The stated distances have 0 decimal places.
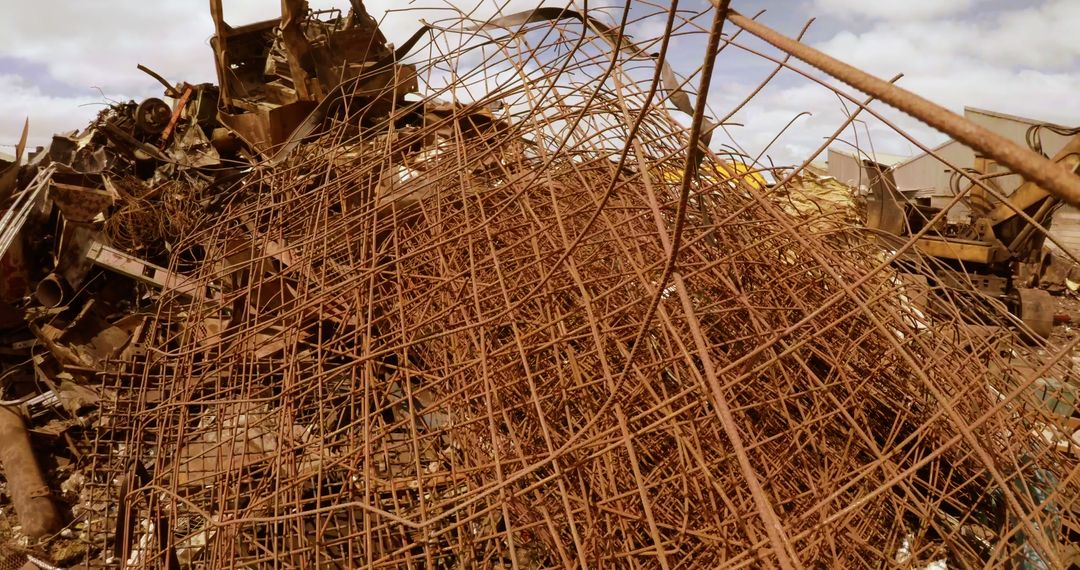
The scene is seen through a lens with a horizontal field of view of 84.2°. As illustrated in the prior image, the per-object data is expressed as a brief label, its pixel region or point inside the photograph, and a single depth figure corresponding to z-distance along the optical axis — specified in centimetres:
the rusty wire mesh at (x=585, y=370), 131
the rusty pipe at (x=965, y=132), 35
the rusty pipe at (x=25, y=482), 238
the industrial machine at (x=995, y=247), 346
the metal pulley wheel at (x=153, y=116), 423
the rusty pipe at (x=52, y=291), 343
